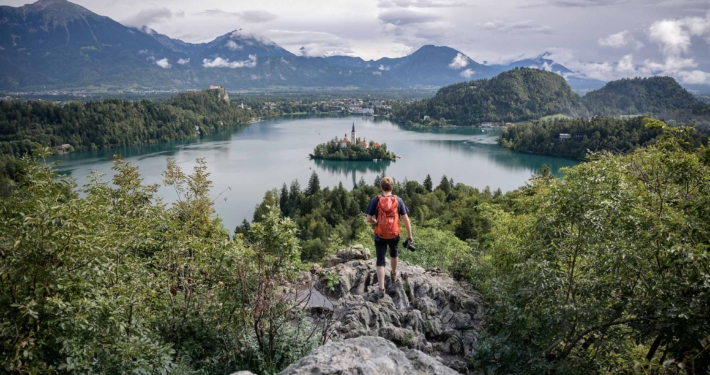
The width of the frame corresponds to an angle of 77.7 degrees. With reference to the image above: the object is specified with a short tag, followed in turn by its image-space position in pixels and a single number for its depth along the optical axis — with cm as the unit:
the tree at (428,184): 5082
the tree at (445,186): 4841
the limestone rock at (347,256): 1020
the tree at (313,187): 5012
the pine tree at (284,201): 4603
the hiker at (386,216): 643
